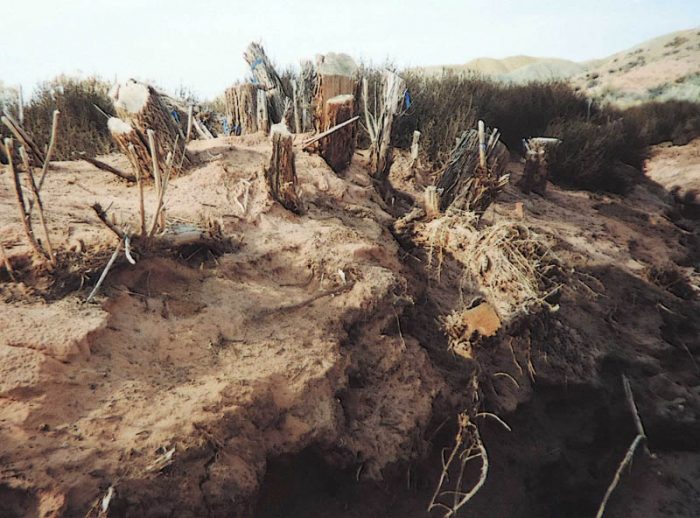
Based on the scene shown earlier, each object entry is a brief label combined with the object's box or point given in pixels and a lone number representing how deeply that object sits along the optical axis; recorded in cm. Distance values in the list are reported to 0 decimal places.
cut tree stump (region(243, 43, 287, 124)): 588
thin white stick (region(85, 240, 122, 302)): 204
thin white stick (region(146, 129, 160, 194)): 188
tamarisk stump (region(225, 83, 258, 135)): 480
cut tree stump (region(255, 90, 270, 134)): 464
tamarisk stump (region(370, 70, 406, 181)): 389
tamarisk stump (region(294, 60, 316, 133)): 524
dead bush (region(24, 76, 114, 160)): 537
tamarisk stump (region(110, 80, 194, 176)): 353
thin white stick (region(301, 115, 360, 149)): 365
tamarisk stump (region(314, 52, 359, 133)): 385
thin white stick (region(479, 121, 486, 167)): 356
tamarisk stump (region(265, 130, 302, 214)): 295
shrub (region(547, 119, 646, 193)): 661
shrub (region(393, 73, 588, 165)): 584
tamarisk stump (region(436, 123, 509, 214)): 356
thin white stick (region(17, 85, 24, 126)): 200
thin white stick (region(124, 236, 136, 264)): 201
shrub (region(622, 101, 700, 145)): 883
